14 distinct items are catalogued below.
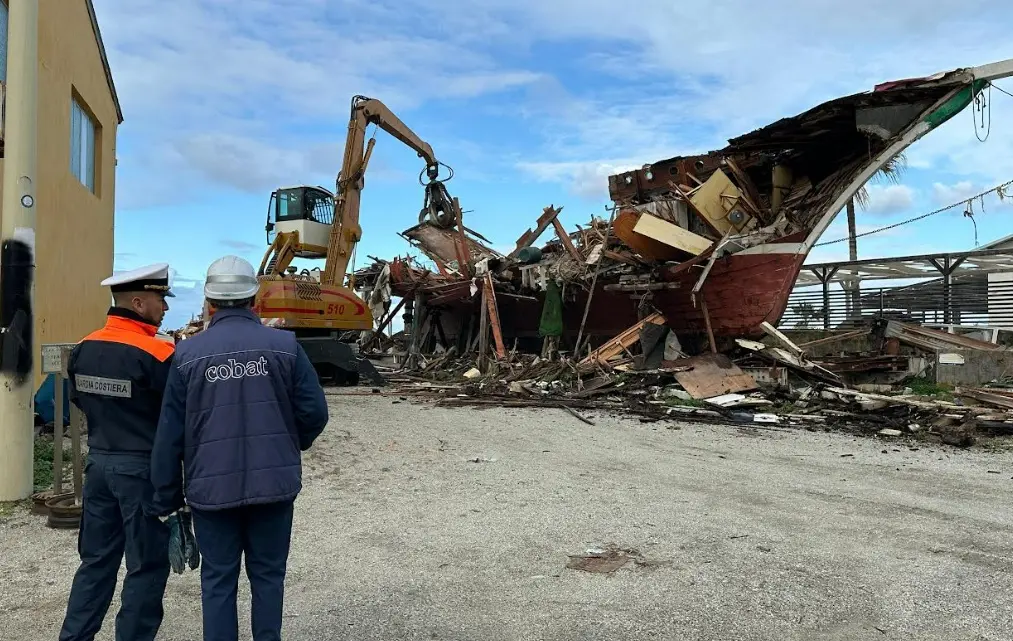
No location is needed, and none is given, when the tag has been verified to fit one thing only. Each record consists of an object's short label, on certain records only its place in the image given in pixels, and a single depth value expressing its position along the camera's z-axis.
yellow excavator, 14.33
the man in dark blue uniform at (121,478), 2.90
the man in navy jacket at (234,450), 2.61
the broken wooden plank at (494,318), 17.89
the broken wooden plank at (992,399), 9.57
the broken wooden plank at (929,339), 12.45
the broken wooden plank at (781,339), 13.09
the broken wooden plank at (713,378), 12.39
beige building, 8.24
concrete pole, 5.47
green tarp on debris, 18.30
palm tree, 14.19
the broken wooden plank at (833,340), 14.46
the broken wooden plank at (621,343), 15.58
